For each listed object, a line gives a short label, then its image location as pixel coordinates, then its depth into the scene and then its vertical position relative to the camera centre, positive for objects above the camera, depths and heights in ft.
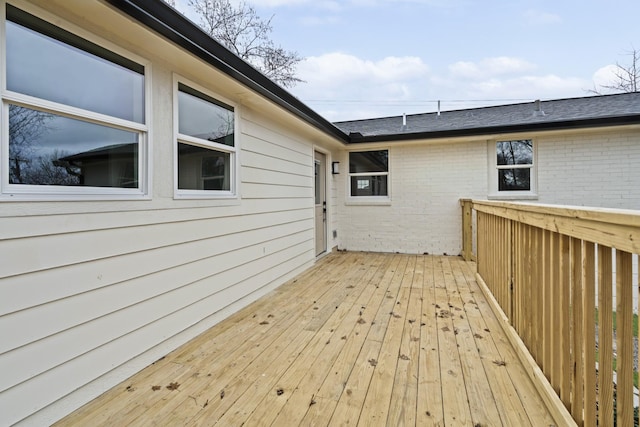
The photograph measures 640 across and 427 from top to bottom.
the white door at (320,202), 20.35 +0.64
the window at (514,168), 19.71 +2.78
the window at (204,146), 8.86 +2.12
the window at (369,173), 22.90 +2.91
